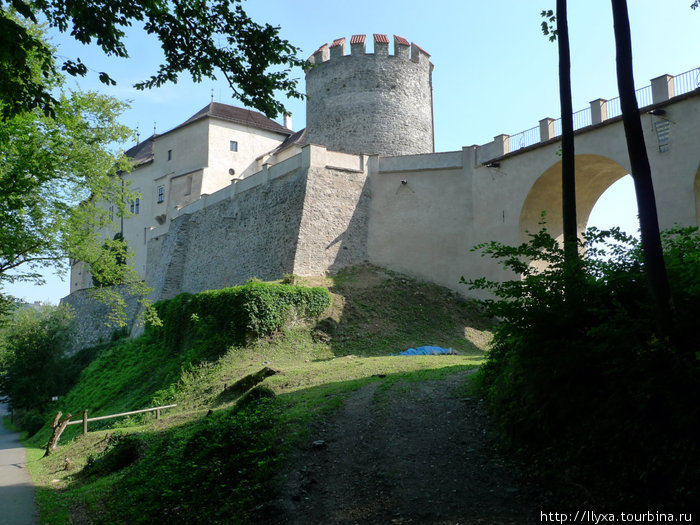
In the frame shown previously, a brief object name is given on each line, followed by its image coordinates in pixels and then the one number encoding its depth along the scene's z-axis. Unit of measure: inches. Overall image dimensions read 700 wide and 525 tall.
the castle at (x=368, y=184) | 758.5
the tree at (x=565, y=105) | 339.6
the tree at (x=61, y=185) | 431.2
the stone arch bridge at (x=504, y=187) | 650.8
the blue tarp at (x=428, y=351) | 725.3
